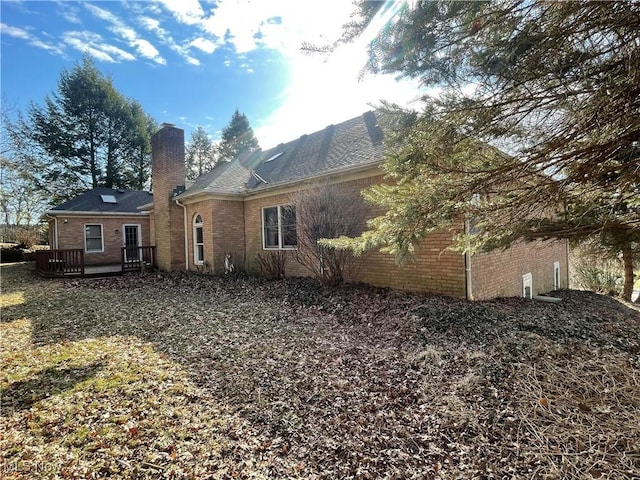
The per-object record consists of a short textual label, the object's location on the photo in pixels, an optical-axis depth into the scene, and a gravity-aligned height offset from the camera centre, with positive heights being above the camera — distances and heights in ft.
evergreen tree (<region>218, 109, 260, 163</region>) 127.95 +39.54
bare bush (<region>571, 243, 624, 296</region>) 42.65 -6.94
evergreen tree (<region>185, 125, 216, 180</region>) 127.03 +33.06
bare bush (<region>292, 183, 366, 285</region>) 27.71 +1.02
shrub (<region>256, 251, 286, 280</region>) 35.76 -3.15
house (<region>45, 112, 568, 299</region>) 25.05 +2.12
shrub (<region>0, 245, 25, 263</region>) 73.81 -2.51
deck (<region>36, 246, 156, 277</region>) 46.62 -3.44
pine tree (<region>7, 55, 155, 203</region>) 87.35 +29.46
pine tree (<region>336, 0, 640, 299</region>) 8.80 +3.44
